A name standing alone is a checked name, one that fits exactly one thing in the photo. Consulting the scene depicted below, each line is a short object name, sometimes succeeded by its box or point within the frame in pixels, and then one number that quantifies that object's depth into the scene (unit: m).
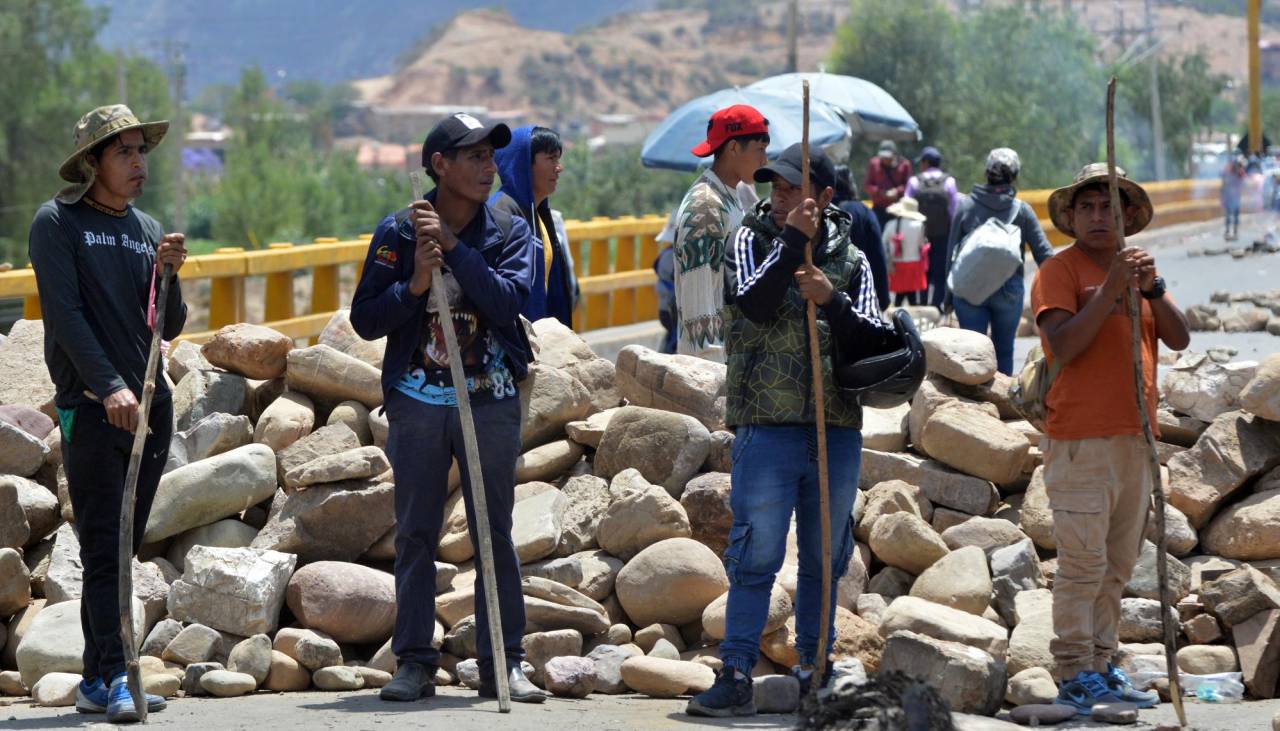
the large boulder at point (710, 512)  14.39
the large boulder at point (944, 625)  12.45
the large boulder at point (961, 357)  16.28
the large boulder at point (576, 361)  16.48
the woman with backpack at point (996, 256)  19.02
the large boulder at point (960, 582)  13.64
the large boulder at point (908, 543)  14.23
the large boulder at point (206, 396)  15.78
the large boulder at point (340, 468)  14.02
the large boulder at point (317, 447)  15.03
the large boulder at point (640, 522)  14.11
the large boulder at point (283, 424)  15.38
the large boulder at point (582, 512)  14.52
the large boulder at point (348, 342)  16.77
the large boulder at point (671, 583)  13.39
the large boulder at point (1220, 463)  14.89
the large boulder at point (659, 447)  15.08
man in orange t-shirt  11.41
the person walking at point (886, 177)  32.47
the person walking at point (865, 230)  13.57
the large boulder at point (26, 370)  16.02
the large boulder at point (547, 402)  15.70
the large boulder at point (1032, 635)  12.75
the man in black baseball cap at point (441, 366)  11.30
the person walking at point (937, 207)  31.20
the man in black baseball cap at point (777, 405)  11.16
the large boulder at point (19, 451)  14.71
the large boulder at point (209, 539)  14.37
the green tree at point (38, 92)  107.00
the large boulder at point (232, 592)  13.02
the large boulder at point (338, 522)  13.98
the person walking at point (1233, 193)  61.09
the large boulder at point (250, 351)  16.20
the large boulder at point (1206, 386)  15.66
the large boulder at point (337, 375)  15.80
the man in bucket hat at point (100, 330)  10.89
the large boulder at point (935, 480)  15.38
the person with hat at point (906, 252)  29.23
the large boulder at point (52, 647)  12.68
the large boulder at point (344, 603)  13.05
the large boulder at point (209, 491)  14.17
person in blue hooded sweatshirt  14.57
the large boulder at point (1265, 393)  14.60
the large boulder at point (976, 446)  15.29
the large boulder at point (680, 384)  15.90
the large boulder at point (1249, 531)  14.52
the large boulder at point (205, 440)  15.31
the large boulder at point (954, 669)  11.43
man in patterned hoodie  13.37
